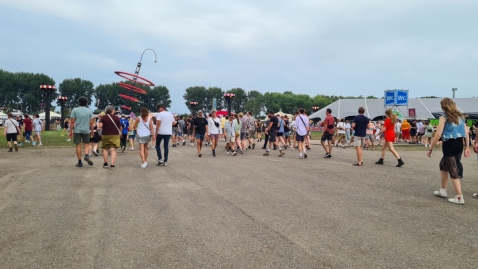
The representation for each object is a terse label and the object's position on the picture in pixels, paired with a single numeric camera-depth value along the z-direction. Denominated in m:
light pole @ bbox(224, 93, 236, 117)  46.22
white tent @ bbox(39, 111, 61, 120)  72.07
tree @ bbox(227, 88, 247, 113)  136.25
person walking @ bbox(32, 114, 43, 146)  20.39
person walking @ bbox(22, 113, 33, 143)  21.14
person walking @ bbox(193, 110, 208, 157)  14.52
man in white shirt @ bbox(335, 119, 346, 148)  21.75
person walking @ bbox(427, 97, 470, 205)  6.39
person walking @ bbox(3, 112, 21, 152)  15.95
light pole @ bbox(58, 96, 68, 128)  58.67
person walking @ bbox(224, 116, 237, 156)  15.23
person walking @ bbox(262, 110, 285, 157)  14.77
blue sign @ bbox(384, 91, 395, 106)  23.68
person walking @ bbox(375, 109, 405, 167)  11.23
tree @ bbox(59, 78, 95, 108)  99.62
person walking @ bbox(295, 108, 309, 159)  13.53
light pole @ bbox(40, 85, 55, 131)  50.34
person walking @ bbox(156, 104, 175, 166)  11.30
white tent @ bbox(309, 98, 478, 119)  49.59
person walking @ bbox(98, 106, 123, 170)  10.52
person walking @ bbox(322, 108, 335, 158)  13.65
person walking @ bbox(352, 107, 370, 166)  11.21
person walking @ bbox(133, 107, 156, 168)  10.95
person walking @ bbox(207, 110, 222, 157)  14.88
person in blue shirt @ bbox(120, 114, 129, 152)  16.76
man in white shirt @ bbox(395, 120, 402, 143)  25.25
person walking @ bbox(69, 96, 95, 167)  10.61
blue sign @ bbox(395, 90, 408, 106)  23.51
